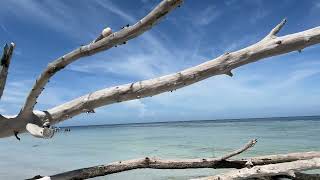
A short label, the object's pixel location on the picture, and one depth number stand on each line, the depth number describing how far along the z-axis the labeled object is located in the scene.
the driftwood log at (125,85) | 1.64
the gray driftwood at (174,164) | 2.27
